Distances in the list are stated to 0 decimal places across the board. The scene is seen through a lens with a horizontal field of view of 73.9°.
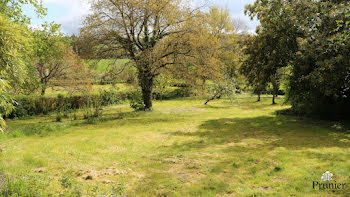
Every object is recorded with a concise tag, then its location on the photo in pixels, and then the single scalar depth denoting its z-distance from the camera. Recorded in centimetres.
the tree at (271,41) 1288
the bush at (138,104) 1880
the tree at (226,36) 3681
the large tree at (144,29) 1572
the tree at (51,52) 1732
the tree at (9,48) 523
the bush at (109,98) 2350
